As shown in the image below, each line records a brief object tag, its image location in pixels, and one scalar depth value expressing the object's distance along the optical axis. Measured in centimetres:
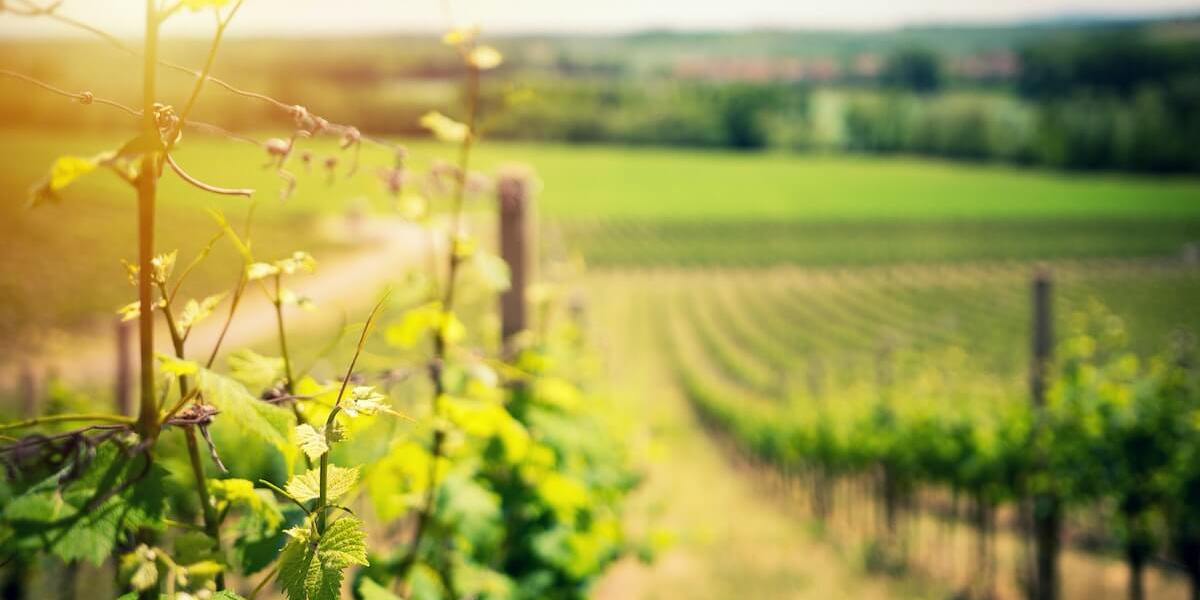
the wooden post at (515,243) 249
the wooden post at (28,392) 435
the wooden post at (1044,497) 470
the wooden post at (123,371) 342
